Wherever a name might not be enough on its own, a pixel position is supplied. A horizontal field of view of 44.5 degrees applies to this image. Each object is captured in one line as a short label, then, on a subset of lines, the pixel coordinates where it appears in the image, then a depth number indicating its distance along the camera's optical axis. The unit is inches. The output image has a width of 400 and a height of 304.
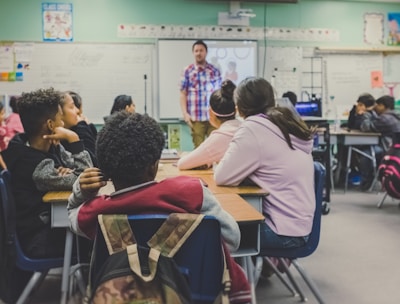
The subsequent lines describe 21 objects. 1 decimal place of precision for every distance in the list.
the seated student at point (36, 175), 85.4
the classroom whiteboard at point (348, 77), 273.1
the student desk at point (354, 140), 232.5
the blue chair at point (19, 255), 80.0
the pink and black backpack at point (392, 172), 177.0
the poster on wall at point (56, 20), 242.8
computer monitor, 215.9
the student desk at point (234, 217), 69.7
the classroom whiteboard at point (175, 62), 251.8
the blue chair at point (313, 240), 88.7
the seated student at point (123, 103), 167.9
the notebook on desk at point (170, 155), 132.0
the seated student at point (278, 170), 87.8
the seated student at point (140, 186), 48.8
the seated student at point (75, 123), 115.6
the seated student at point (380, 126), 230.2
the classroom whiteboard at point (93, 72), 243.4
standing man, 221.1
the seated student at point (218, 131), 107.7
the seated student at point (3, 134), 171.0
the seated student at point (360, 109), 243.3
